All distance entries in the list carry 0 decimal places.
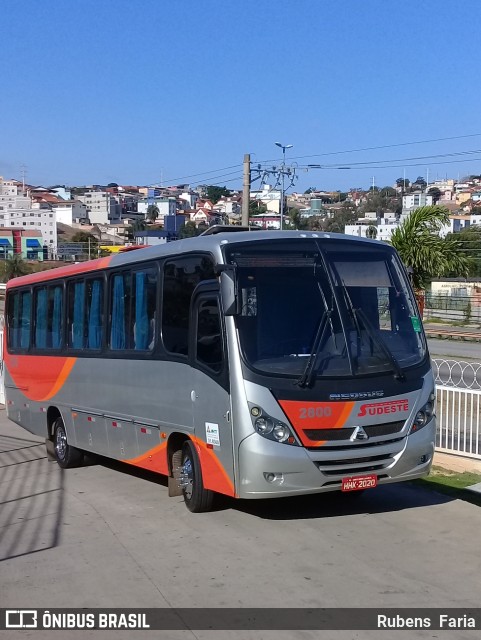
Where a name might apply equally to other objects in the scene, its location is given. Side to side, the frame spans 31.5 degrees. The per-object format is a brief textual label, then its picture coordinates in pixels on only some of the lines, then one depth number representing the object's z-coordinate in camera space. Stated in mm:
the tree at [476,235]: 61297
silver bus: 7984
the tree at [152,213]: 152662
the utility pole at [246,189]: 30594
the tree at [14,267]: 69312
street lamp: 36694
